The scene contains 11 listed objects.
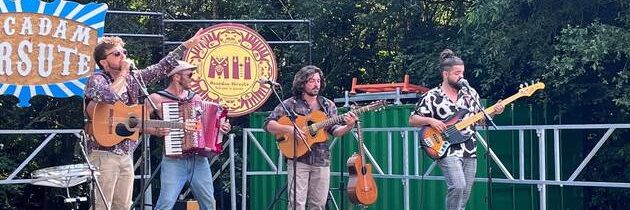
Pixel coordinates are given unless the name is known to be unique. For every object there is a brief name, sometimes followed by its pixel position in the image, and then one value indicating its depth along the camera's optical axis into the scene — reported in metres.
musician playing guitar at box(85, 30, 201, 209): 6.44
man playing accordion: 6.80
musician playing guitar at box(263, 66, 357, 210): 7.45
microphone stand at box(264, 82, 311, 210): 7.33
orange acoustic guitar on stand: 8.24
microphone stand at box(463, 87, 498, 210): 6.82
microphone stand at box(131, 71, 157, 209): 6.34
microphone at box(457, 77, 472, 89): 7.03
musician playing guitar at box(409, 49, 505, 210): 7.05
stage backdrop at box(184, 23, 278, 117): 9.84
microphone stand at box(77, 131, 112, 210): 6.39
